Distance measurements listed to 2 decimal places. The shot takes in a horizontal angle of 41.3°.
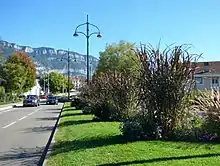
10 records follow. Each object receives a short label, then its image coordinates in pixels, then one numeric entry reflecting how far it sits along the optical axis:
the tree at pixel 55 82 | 97.81
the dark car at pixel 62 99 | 52.98
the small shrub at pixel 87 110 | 19.78
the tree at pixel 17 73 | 49.90
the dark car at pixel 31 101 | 39.44
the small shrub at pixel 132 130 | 8.51
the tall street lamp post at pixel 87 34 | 23.12
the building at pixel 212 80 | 52.95
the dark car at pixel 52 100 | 45.04
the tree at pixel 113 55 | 42.02
